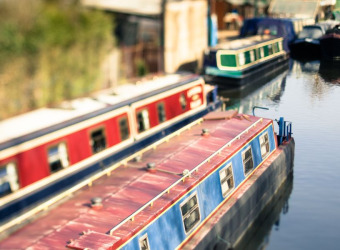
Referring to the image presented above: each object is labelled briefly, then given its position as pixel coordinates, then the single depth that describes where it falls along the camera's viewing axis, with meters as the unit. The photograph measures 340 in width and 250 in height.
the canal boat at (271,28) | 50.88
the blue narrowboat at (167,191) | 11.02
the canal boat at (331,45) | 48.41
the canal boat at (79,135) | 12.96
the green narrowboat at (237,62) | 37.25
